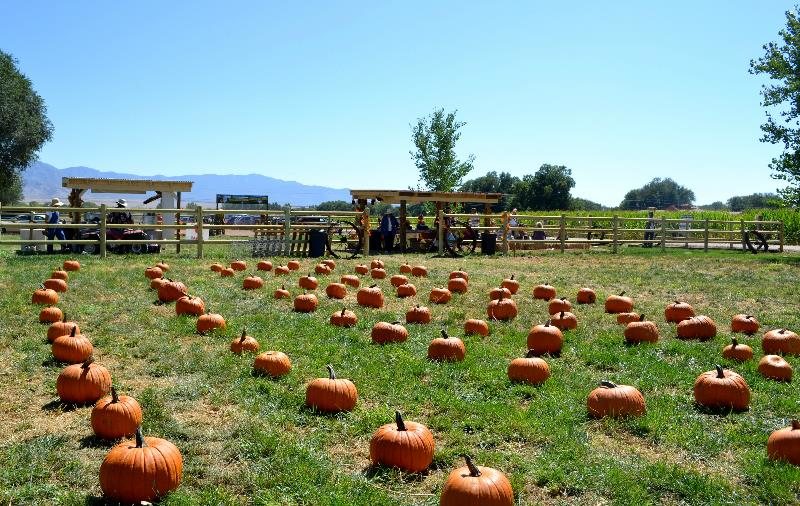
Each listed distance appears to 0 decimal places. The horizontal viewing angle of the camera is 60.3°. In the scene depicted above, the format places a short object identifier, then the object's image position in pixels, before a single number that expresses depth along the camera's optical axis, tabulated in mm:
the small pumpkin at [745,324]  9164
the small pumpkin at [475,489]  3746
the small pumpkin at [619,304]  10828
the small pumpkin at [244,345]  7590
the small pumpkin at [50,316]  9141
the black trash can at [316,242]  20469
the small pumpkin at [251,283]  12836
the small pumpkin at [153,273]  13406
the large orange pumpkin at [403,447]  4480
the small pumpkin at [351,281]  13586
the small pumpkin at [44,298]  10461
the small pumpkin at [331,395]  5672
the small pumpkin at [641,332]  8401
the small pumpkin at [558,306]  10062
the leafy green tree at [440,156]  45844
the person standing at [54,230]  20672
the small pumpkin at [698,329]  8781
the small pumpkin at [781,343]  7672
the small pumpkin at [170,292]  11078
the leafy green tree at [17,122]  40750
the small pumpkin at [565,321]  9279
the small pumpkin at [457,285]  13055
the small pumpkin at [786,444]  4488
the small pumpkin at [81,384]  5871
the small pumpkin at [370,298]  11258
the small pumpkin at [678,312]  9898
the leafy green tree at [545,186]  102625
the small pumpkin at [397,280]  13680
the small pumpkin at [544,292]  12500
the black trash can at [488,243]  23656
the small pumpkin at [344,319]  9438
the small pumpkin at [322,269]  15170
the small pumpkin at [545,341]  7785
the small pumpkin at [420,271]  15586
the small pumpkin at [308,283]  12586
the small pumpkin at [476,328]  8945
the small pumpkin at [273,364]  6711
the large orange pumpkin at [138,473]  3977
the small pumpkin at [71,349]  7149
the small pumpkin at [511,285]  13047
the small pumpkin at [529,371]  6539
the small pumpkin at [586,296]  12023
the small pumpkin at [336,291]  12102
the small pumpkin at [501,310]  10227
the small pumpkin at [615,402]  5445
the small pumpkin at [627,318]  9400
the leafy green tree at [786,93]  23688
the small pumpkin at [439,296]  11859
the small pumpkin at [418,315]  9828
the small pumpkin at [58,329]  7984
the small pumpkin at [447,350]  7391
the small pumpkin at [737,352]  7406
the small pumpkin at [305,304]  10680
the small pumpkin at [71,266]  14750
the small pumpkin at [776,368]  6656
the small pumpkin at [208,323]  8766
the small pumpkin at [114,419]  4992
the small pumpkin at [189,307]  9906
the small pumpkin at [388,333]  8336
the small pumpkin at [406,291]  12578
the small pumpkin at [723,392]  5730
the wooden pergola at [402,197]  24344
